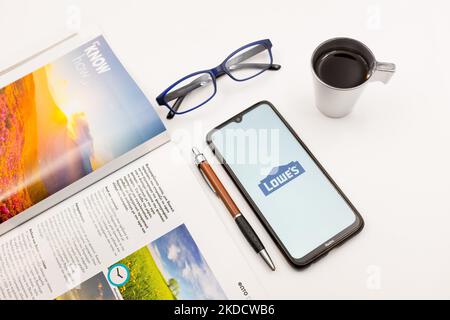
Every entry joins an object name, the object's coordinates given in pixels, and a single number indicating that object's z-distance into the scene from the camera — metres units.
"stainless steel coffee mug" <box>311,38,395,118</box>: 0.60
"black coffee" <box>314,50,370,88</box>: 0.61
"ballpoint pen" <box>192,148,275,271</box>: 0.59
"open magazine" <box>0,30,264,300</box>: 0.60
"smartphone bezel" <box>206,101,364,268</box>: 0.58
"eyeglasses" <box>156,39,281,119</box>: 0.70
